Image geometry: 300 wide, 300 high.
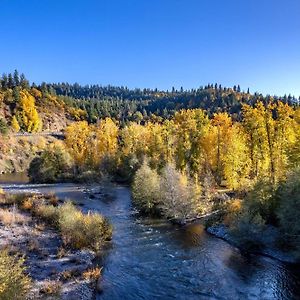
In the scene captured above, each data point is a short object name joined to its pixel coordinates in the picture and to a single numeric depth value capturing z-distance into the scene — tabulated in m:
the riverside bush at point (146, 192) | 48.06
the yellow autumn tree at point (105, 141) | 91.53
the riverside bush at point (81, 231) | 32.47
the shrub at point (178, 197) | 44.50
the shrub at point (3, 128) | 124.25
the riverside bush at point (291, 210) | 29.56
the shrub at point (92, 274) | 25.27
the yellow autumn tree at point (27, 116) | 154.00
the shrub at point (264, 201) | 36.25
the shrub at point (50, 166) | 83.12
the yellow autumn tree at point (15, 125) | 146.96
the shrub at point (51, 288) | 21.45
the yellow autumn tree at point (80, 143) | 91.81
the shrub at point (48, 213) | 38.35
